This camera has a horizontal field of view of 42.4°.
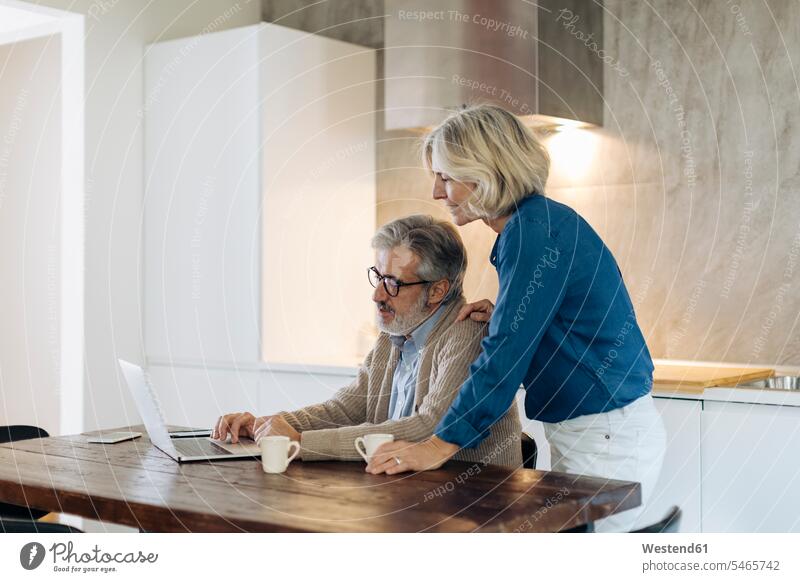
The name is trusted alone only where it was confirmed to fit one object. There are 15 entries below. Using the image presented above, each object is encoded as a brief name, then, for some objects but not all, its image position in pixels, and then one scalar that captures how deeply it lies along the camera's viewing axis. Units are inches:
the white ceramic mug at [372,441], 71.2
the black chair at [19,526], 76.4
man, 76.7
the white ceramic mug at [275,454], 70.9
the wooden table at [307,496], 57.7
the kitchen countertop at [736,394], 98.1
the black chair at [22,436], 99.9
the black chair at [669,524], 52.2
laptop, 75.5
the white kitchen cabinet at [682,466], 104.0
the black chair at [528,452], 79.8
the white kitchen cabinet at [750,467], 98.3
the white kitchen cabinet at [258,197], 136.1
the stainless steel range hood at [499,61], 122.3
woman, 71.2
